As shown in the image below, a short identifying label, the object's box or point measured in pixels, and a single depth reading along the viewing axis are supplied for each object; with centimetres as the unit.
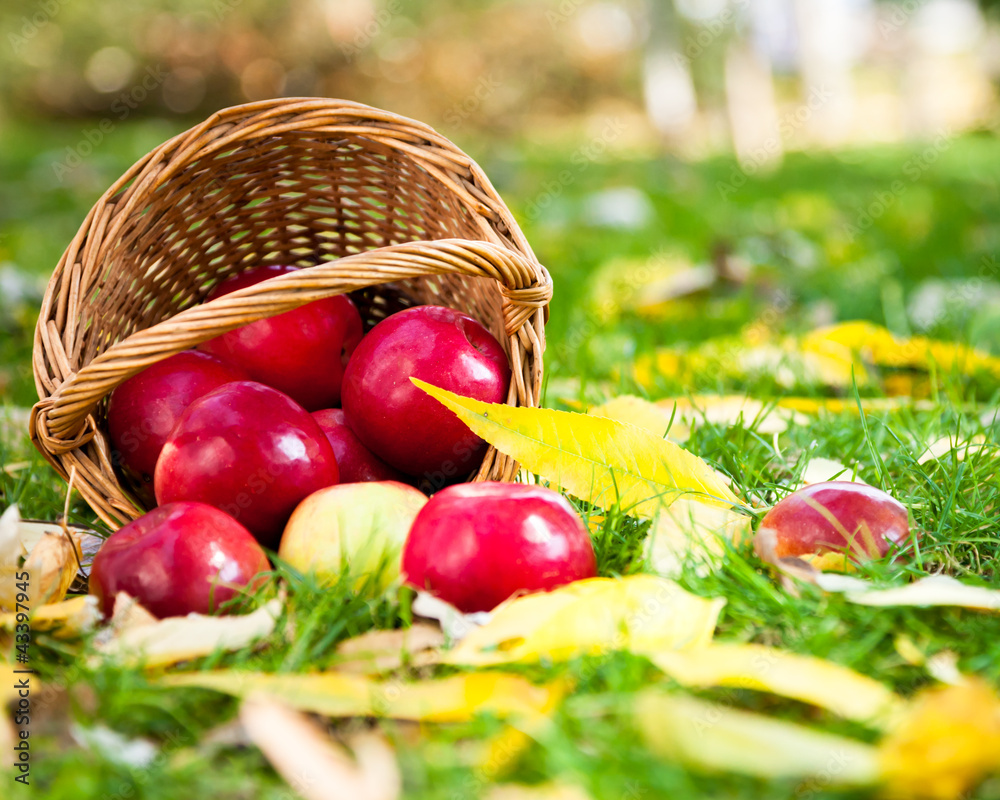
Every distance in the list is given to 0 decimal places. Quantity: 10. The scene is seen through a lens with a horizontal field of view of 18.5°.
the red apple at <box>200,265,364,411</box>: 138
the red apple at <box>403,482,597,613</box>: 123
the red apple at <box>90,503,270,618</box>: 123
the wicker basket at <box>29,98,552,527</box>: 126
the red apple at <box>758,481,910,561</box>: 126
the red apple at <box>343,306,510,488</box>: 132
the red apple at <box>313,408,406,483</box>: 135
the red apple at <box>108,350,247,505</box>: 134
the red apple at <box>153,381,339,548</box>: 128
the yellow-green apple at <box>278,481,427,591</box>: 126
